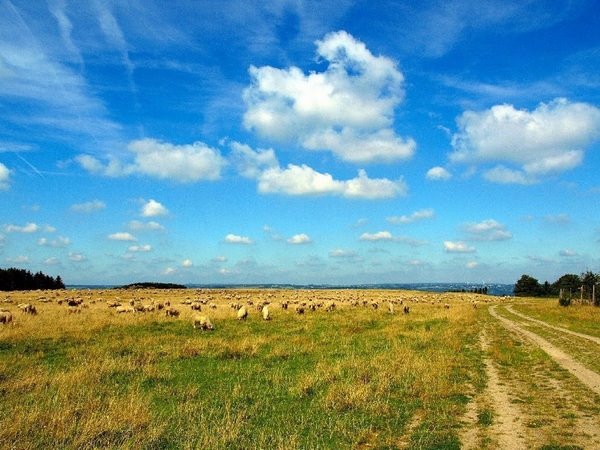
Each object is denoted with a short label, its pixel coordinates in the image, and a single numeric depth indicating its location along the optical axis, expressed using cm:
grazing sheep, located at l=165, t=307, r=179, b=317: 3533
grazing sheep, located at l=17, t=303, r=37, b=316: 3589
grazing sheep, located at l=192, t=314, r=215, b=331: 2752
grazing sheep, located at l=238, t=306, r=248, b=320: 3311
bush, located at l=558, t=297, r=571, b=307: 5348
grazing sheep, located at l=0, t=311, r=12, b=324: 2809
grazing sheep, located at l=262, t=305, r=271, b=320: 3388
